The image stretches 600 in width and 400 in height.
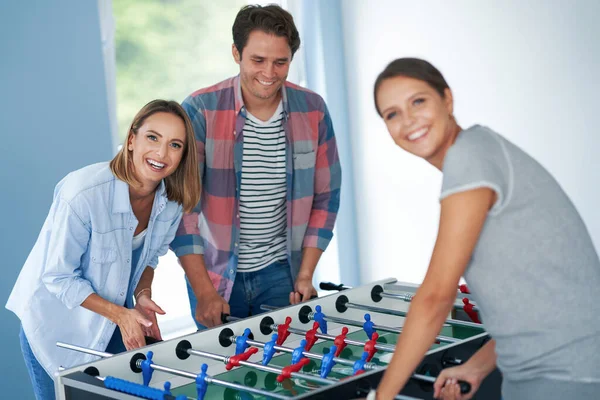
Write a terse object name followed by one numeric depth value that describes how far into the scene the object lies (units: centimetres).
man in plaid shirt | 276
